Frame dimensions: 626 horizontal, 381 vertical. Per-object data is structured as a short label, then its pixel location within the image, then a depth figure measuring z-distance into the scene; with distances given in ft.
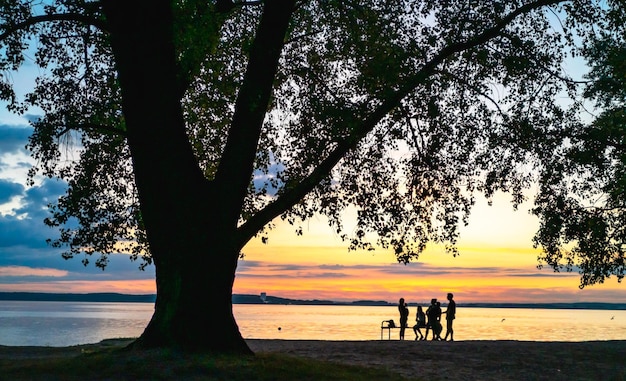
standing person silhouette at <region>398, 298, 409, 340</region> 109.40
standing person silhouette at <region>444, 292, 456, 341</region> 102.72
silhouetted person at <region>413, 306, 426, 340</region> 110.11
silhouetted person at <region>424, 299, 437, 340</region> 105.91
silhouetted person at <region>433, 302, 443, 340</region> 106.22
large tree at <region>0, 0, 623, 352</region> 51.75
